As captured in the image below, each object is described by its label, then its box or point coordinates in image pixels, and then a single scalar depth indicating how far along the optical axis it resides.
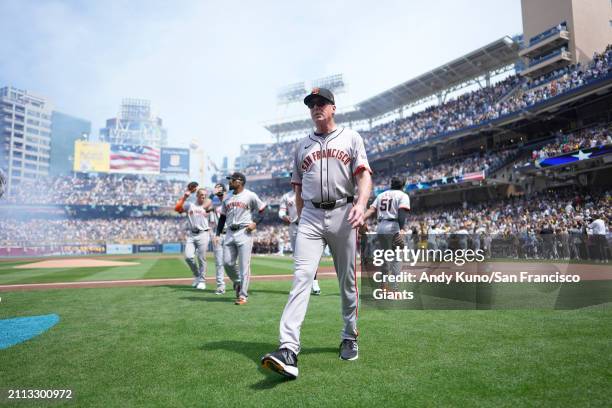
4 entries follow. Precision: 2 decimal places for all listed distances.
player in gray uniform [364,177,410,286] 6.77
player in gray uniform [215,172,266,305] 6.97
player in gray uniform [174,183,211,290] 9.24
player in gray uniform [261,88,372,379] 3.40
